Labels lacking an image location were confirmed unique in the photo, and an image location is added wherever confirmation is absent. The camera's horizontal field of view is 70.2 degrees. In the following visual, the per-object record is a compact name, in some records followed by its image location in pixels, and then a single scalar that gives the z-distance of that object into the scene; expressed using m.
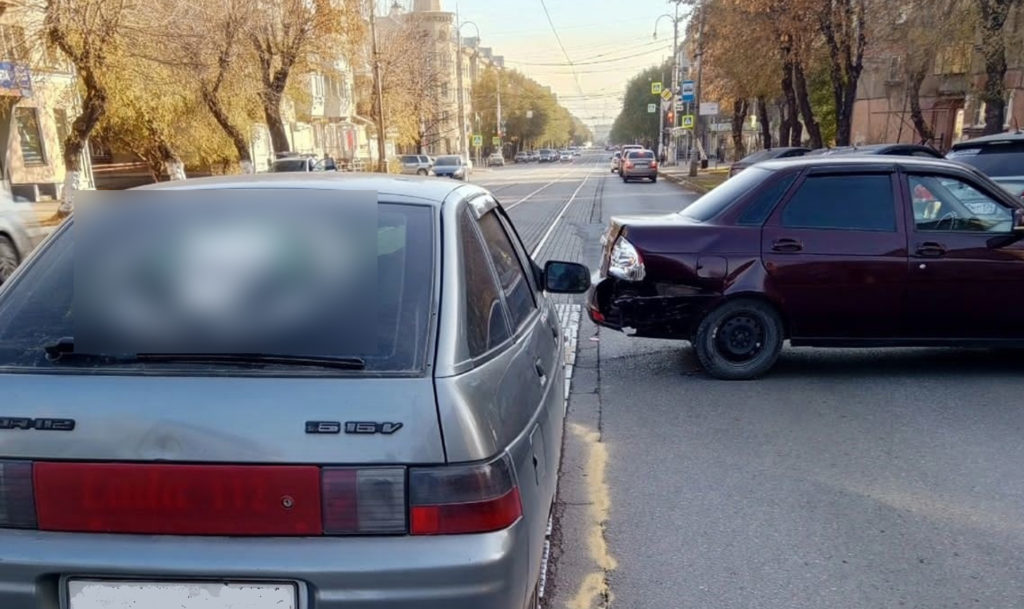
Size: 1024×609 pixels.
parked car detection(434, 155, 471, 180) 40.28
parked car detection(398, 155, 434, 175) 43.62
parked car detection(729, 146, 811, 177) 21.78
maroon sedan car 5.40
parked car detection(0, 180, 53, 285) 8.47
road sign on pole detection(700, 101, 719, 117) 33.59
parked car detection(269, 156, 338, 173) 25.45
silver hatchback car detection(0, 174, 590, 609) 1.75
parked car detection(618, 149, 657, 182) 35.97
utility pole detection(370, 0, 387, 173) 27.27
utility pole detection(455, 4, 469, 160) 71.75
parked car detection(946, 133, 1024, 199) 9.84
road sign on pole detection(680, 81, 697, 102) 38.53
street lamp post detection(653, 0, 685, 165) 53.62
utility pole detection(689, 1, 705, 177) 30.63
